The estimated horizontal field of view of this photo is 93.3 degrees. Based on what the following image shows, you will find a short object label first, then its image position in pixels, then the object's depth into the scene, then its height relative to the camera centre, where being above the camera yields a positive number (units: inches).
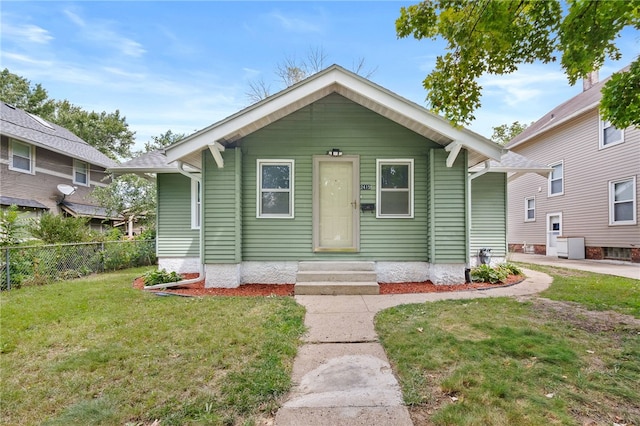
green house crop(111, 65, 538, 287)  253.0 +22.4
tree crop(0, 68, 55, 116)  957.8 +405.7
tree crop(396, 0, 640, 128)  138.9 +90.0
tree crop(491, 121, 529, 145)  1253.1 +363.7
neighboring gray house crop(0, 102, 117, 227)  476.7 +91.6
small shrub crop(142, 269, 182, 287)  256.1 -51.5
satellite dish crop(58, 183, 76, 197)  542.0 +53.0
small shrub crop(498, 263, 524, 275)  294.0 -50.9
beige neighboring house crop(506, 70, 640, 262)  432.5 +53.9
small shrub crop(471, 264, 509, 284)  259.6 -50.3
